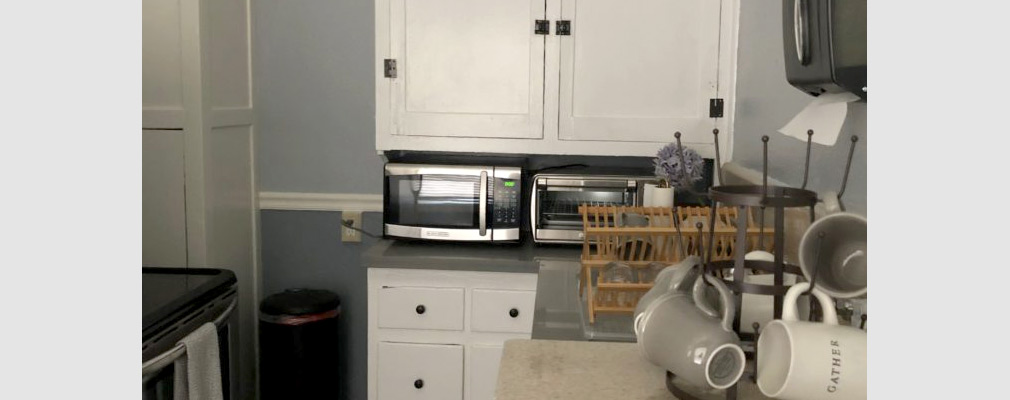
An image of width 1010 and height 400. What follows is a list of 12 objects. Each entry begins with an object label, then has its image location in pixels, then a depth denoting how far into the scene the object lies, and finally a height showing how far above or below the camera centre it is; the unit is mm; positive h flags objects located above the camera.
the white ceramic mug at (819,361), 968 -239
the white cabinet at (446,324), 2691 -556
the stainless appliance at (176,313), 1810 -389
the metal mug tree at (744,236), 1086 -116
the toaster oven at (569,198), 2736 -174
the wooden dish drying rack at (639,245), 1655 -204
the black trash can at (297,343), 2846 -656
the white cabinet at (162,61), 2639 +229
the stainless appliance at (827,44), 1172 +141
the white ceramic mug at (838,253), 1087 -136
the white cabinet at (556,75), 2742 +209
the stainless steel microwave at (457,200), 2799 -188
